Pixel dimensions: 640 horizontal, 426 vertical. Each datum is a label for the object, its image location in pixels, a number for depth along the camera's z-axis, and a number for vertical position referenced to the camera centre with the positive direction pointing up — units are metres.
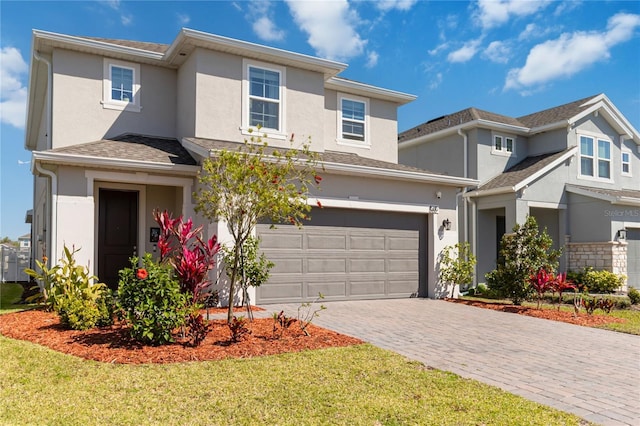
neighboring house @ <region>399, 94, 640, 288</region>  17.12 +2.18
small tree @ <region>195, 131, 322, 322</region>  7.28 +0.60
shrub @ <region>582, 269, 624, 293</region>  16.09 -1.74
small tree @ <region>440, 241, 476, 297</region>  13.58 -1.01
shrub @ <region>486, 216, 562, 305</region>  12.12 -0.81
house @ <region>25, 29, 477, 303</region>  11.34 +1.52
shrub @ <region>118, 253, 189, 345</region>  6.48 -1.01
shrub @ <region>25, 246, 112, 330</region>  7.64 -1.18
